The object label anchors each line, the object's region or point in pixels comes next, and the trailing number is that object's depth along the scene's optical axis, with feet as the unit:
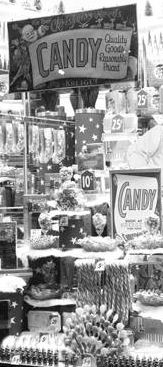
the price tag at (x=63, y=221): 10.66
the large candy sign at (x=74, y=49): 11.25
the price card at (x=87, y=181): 11.51
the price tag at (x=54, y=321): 10.19
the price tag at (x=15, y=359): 8.91
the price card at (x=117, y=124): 16.45
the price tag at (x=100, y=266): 9.23
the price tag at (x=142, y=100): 19.39
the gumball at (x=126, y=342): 8.46
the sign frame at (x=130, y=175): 9.84
